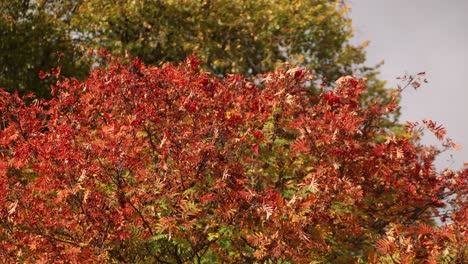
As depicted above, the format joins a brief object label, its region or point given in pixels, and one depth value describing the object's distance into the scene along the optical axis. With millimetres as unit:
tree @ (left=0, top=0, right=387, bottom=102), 20781
